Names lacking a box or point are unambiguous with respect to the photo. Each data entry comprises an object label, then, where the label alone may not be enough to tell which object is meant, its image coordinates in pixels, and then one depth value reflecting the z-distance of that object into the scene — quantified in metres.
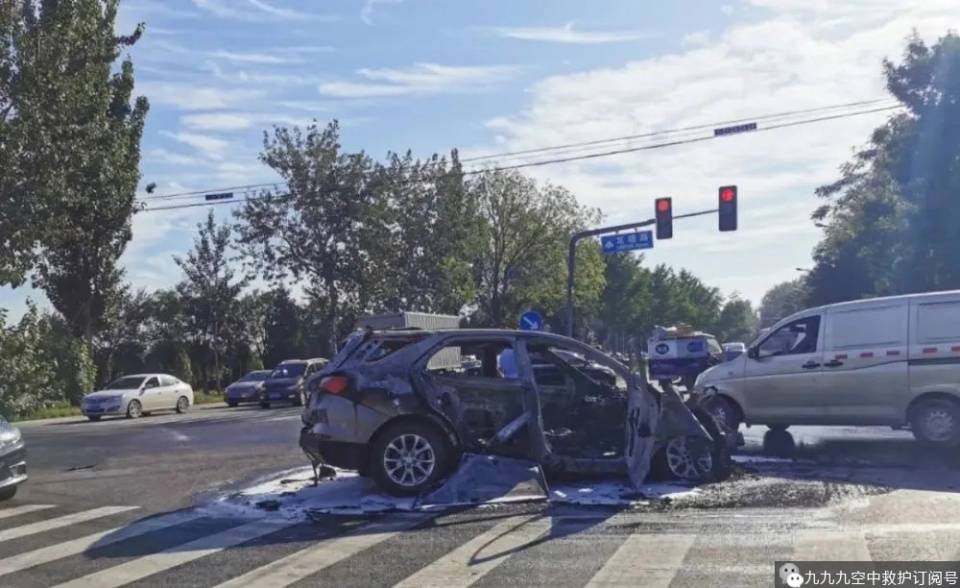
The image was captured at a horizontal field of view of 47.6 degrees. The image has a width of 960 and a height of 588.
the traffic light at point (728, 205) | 25.64
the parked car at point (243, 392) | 40.97
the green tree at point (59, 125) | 28.30
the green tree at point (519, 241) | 54.78
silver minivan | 13.45
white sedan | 33.59
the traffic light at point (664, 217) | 26.94
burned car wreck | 10.43
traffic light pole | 28.91
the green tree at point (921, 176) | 30.59
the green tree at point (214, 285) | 57.28
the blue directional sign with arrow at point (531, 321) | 27.69
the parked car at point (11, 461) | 11.07
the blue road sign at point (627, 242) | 30.66
